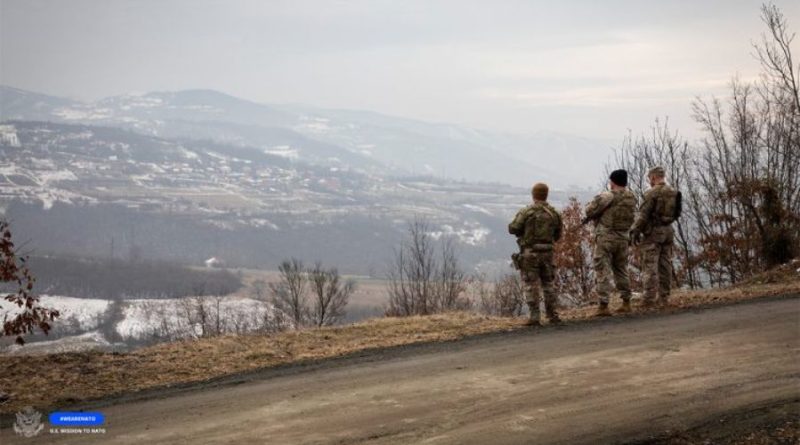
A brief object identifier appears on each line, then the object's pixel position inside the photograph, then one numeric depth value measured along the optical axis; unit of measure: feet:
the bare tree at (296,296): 168.04
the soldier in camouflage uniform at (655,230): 42.45
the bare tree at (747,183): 77.20
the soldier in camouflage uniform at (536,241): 39.37
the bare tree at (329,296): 143.02
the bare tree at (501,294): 137.18
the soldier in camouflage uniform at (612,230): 41.29
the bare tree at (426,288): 131.64
